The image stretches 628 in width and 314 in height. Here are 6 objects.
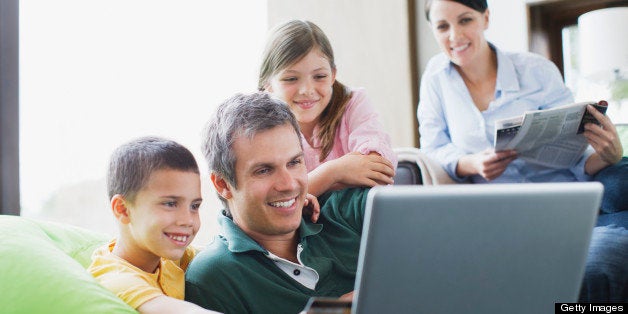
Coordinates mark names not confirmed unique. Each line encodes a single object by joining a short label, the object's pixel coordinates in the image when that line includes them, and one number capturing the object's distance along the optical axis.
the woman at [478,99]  2.17
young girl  1.74
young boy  1.25
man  1.22
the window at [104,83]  2.63
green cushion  1.17
